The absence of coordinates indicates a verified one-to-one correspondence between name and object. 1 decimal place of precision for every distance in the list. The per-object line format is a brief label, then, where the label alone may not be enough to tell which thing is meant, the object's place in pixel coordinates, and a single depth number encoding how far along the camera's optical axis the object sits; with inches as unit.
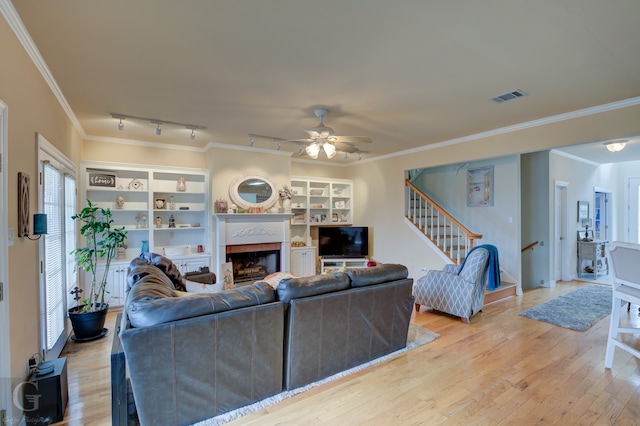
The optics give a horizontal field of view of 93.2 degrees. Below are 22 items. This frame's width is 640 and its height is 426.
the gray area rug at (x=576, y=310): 159.2
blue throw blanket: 169.9
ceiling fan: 148.7
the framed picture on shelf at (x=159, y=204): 213.0
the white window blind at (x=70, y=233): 147.9
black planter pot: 137.3
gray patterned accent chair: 156.8
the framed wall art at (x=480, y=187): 234.7
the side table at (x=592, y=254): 259.9
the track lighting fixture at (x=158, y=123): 160.6
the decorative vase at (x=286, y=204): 244.1
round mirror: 225.9
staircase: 220.8
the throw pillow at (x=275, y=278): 141.8
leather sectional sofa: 75.5
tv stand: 271.7
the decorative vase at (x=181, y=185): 219.2
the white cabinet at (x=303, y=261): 260.5
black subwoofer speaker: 82.9
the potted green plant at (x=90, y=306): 137.8
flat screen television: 275.9
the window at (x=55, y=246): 108.5
